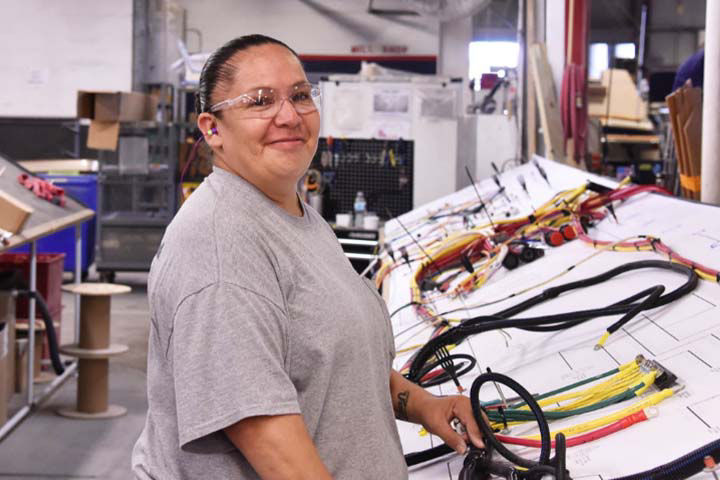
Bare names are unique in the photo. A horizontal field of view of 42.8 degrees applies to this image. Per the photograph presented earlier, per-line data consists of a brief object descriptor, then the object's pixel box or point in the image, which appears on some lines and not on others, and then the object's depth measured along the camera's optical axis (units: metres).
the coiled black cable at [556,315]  1.75
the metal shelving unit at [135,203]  8.03
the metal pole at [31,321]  4.34
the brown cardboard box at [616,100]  6.43
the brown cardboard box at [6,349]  3.80
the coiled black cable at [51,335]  4.44
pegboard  5.83
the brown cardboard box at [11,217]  3.62
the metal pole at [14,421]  4.00
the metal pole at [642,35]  14.75
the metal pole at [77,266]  5.14
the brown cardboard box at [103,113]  5.63
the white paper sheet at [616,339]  1.26
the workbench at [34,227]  4.12
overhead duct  7.24
